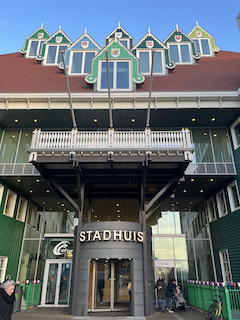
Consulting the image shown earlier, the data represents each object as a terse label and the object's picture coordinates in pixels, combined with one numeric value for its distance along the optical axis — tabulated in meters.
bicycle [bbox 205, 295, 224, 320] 8.10
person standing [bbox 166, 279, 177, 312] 12.27
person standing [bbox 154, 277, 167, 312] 12.18
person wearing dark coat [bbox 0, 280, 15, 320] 3.64
